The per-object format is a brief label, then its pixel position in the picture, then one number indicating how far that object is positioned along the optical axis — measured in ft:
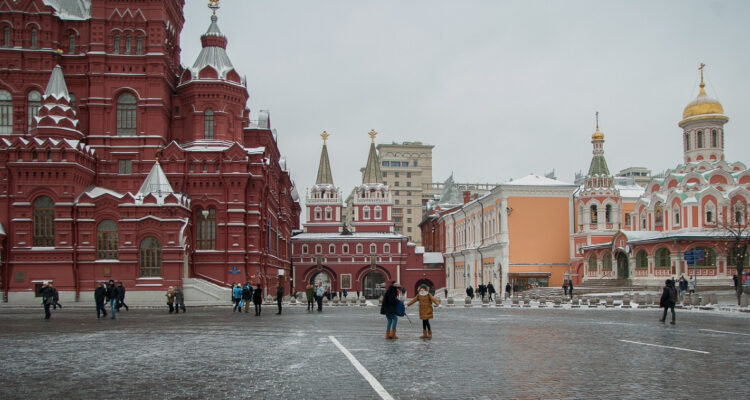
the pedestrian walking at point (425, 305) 58.23
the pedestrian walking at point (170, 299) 109.60
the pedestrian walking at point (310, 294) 118.42
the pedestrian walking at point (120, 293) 104.99
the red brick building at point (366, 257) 286.46
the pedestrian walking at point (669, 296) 75.46
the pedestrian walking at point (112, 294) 92.22
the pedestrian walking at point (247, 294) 112.06
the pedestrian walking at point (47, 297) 90.33
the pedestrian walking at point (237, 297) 114.11
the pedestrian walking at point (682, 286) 130.59
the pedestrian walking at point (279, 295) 103.71
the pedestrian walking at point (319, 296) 111.24
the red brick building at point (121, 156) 146.72
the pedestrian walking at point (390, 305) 58.23
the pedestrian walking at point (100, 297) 91.50
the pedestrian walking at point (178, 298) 108.31
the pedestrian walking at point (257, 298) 99.91
